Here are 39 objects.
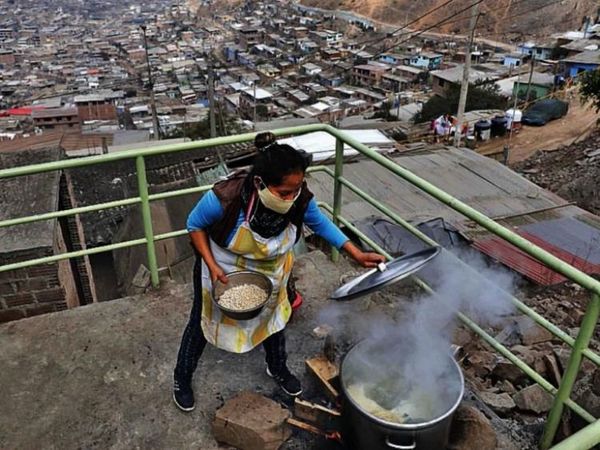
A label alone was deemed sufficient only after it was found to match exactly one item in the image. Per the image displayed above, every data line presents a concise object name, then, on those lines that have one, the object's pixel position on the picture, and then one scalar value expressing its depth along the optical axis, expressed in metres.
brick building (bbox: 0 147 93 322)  4.40
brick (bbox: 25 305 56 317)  4.61
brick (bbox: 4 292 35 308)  4.45
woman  2.38
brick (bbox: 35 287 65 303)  4.66
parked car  24.67
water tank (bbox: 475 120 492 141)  23.20
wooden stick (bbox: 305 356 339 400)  2.98
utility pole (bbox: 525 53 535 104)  30.52
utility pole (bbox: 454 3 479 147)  19.23
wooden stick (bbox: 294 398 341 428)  2.81
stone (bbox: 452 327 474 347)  4.27
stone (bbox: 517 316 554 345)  5.58
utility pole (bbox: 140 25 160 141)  25.02
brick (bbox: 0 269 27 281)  4.38
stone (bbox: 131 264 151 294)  5.62
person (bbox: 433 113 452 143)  22.83
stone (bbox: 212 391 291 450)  2.75
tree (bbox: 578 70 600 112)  15.94
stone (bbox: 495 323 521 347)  5.68
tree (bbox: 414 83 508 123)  29.44
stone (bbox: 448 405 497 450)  2.72
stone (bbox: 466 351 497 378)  4.02
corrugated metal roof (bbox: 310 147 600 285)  9.12
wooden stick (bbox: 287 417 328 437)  2.82
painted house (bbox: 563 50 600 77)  32.41
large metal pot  2.30
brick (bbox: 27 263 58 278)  4.54
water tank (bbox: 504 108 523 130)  23.19
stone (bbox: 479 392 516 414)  3.36
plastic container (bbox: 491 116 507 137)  23.49
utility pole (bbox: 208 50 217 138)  18.74
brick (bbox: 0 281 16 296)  4.39
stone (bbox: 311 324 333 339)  3.68
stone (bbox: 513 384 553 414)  3.49
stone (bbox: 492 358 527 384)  3.96
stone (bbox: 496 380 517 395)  3.79
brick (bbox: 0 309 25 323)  4.44
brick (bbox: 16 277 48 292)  4.51
